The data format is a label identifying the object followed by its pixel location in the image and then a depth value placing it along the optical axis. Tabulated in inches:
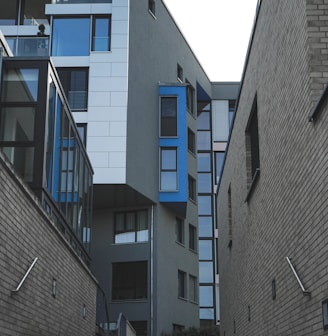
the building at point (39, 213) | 313.9
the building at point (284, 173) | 283.3
